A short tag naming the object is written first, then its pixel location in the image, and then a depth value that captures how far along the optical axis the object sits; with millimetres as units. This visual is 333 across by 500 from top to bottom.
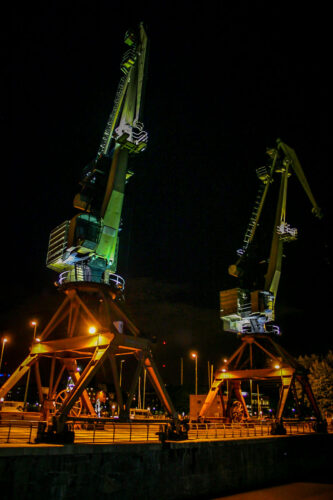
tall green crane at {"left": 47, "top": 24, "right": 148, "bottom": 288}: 26562
